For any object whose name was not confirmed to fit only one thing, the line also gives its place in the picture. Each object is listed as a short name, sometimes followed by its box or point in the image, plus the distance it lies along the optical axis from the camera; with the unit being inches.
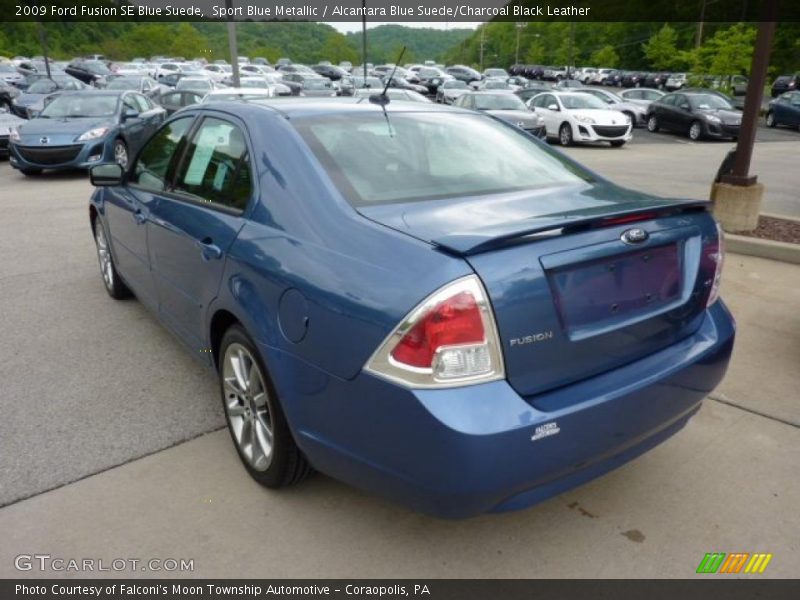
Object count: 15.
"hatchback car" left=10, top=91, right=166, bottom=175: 451.8
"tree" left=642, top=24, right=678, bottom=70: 2076.8
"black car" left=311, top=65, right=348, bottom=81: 2036.8
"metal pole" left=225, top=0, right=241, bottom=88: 705.0
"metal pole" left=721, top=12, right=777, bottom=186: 258.0
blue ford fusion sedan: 78.6
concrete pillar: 267.7
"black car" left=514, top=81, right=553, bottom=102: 884.4
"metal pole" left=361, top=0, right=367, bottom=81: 1018.6
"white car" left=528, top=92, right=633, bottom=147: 676.1
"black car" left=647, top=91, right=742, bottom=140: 784.9
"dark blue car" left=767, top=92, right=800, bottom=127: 960.9
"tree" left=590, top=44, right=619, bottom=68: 2699.3
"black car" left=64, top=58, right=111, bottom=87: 1519.4
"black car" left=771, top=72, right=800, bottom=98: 1700.1
